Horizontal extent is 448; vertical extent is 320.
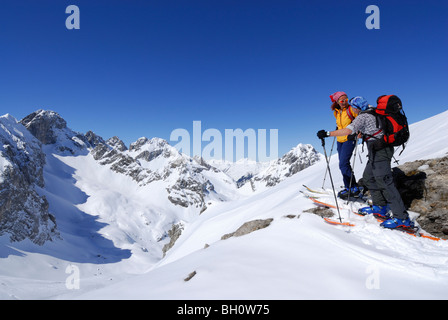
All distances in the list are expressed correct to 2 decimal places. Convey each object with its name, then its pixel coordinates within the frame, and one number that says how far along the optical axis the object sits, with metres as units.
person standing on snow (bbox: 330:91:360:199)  6.89
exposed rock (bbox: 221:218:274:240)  6.70
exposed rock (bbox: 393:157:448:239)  5.98
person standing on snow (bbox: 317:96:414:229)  5.41
